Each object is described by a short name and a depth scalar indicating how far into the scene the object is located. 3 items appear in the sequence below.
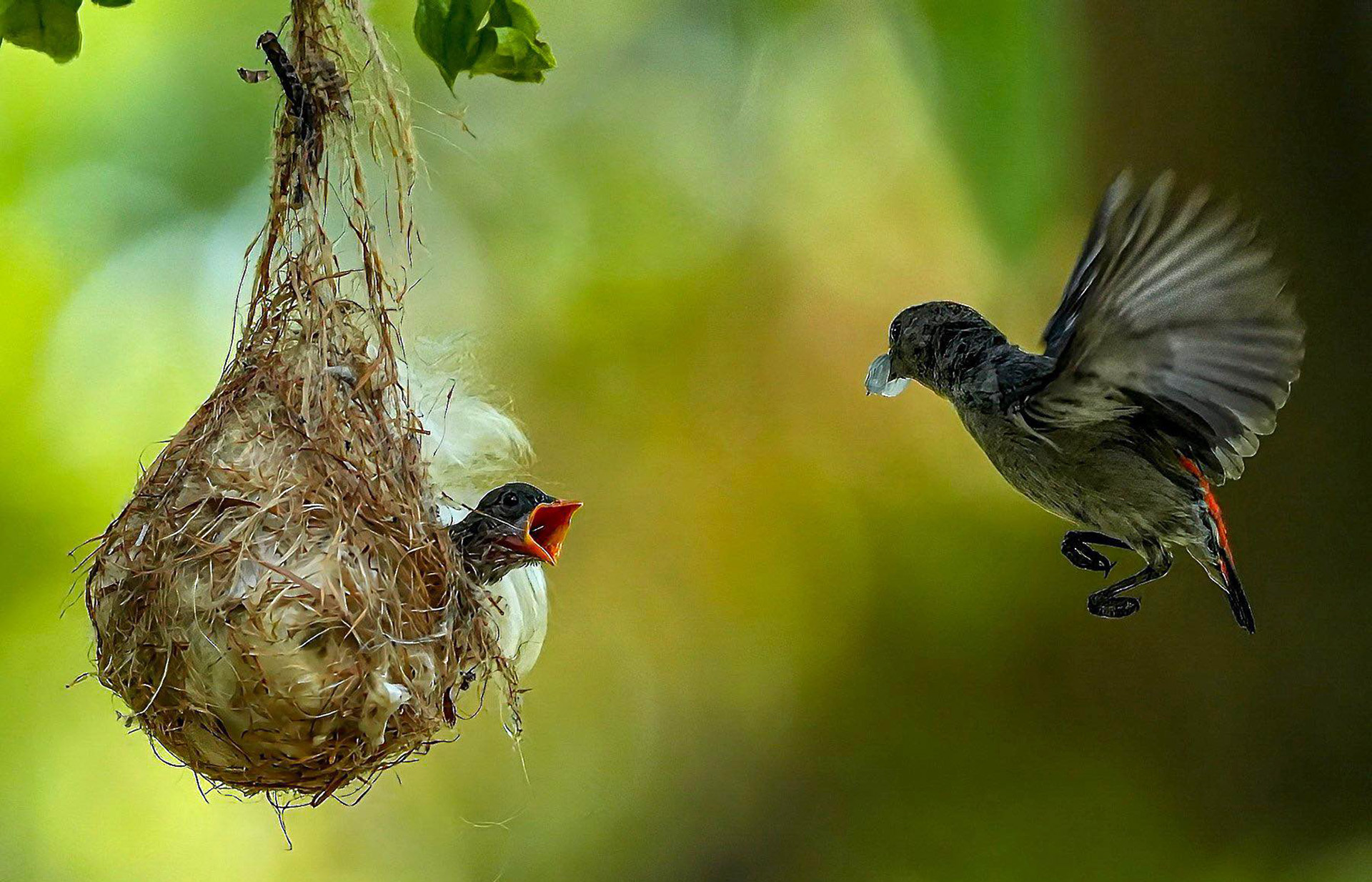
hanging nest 4.23
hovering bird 4.24
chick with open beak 4.28
